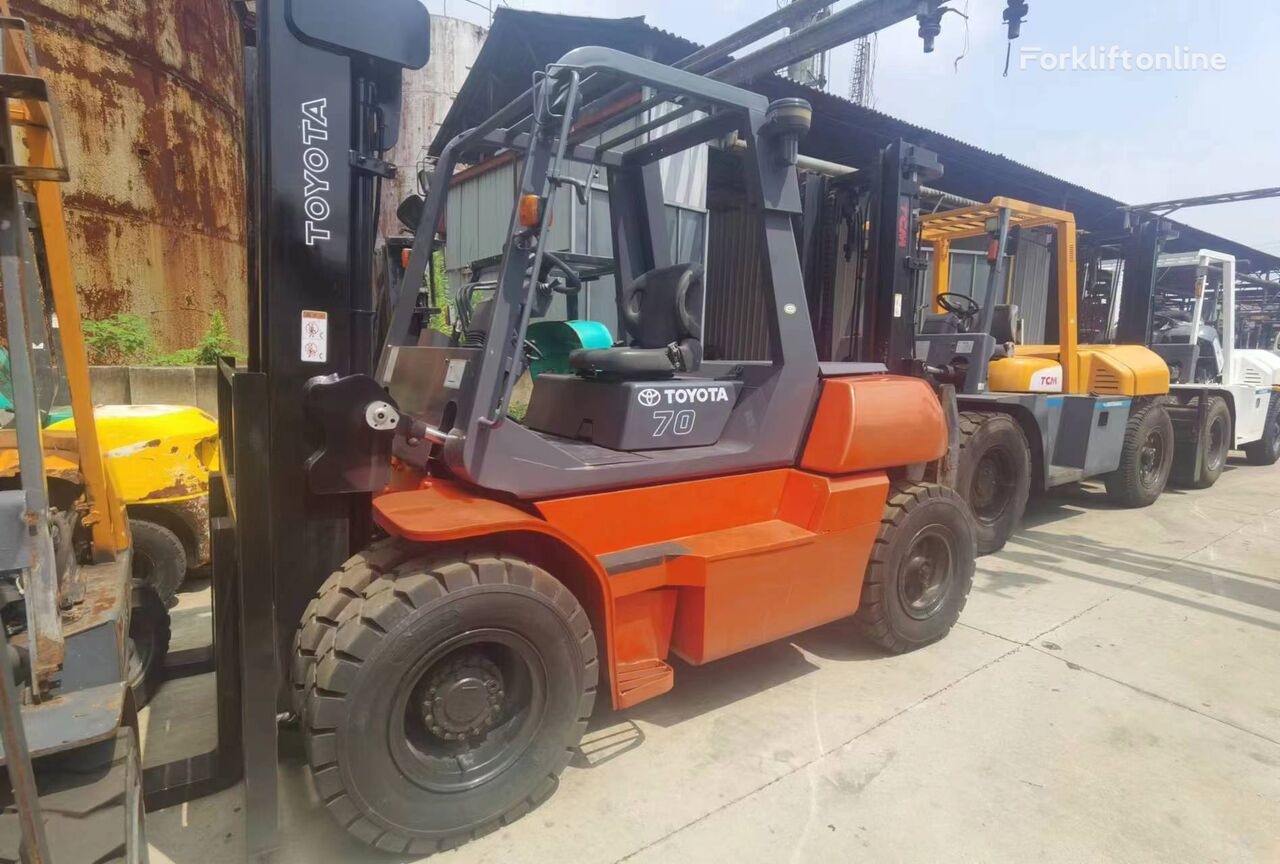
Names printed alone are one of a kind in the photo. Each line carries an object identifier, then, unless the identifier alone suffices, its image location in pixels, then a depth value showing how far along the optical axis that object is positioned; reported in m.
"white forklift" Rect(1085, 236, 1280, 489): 8.87
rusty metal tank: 7.94
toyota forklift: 2.33
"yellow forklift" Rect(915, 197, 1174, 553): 6.29
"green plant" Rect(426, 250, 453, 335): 6.29
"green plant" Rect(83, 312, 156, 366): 8.00
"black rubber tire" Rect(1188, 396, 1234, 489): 9.04
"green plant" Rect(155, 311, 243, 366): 8.43
